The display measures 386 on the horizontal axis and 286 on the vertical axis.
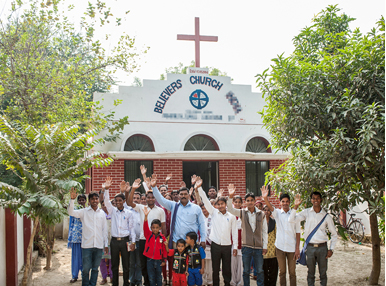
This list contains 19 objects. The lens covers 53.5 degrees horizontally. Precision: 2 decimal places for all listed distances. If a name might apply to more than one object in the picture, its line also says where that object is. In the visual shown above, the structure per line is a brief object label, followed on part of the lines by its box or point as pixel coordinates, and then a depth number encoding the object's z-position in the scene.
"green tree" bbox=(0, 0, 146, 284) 5.91
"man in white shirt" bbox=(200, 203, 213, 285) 7.24
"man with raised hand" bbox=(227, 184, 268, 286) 6.55
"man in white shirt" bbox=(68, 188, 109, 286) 6.63
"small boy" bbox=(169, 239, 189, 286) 6.23
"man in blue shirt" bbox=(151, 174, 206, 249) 6.62
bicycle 11.35
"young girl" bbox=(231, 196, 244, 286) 7.19
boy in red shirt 6.49
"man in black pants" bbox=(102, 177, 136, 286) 6.77
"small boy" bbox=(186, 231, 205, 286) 6.30
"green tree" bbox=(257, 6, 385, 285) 5.50
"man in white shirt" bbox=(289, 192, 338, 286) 6.08
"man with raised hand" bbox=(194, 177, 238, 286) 6.41
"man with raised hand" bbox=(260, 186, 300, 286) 6.31
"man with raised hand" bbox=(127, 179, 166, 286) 6.84
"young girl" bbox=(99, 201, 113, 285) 7.57
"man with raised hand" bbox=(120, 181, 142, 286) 6.88
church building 11.07
